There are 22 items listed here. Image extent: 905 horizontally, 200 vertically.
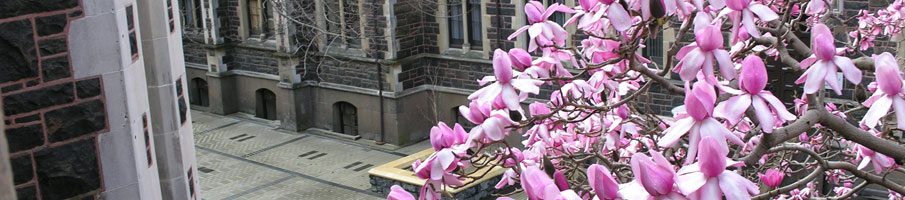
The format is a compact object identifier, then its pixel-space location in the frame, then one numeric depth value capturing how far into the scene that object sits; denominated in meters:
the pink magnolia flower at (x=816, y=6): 4.68
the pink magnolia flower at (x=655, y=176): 2.65
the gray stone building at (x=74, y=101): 4.76
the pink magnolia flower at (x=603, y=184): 2.79
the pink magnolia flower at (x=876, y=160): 4.62
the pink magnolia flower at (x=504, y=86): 3.69
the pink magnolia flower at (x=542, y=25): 4.07
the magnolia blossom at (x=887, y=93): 3.08
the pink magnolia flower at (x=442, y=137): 3.87
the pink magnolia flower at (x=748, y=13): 3.28
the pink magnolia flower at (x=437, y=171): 3.81
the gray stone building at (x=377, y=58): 17.91
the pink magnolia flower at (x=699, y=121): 2.84
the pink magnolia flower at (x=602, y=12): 3.44
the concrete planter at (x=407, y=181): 13.70
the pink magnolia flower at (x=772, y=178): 5.36
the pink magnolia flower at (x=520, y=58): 4.15
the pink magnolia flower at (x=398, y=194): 3.59
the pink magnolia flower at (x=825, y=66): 3.12
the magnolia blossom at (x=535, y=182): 3.04
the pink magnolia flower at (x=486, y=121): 3.88
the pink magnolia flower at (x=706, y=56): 3.13
